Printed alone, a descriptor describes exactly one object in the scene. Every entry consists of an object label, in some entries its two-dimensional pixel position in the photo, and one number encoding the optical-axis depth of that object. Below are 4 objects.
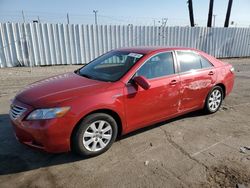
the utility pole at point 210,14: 19.81
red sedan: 2.93
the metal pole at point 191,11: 20.70
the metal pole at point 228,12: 20.77
